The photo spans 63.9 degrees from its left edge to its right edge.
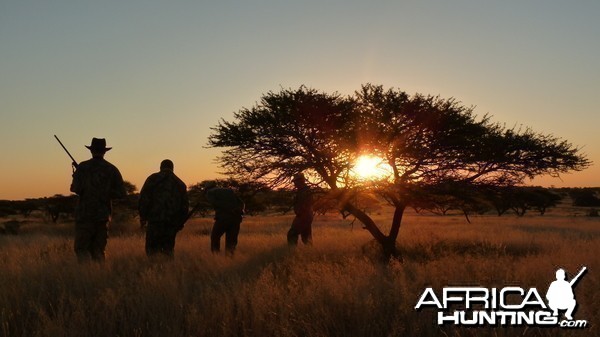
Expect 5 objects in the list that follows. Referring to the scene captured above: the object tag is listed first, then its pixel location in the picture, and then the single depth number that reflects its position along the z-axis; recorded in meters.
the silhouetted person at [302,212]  11.46
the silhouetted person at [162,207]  9.07
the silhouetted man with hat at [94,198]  8.41
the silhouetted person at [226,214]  10.83
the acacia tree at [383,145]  10.68
